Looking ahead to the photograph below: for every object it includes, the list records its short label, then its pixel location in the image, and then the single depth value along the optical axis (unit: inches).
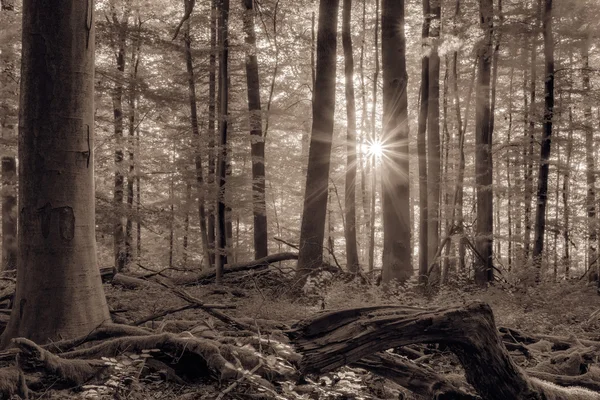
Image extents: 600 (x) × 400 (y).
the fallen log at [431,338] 114.0
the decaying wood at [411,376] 128.3
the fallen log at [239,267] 418.0
